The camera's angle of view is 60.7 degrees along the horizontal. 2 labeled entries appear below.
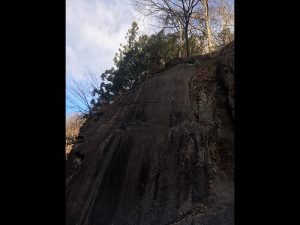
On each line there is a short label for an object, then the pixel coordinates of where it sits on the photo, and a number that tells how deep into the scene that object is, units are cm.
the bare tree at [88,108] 1543
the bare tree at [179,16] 1556
